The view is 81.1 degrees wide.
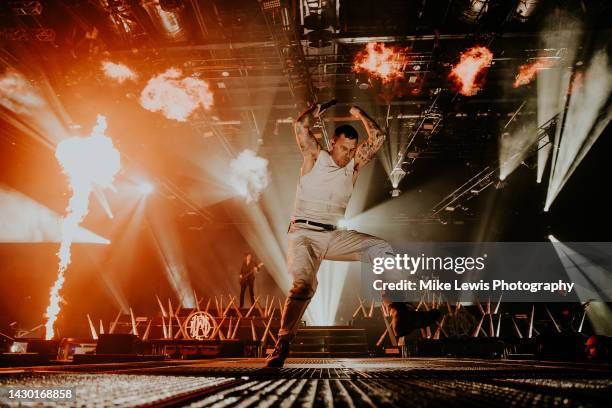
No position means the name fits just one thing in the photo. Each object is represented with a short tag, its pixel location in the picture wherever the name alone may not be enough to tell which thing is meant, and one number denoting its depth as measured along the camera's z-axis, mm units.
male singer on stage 2969
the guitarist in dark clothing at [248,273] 13234
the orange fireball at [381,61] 8766
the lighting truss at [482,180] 10398
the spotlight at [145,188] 14547
